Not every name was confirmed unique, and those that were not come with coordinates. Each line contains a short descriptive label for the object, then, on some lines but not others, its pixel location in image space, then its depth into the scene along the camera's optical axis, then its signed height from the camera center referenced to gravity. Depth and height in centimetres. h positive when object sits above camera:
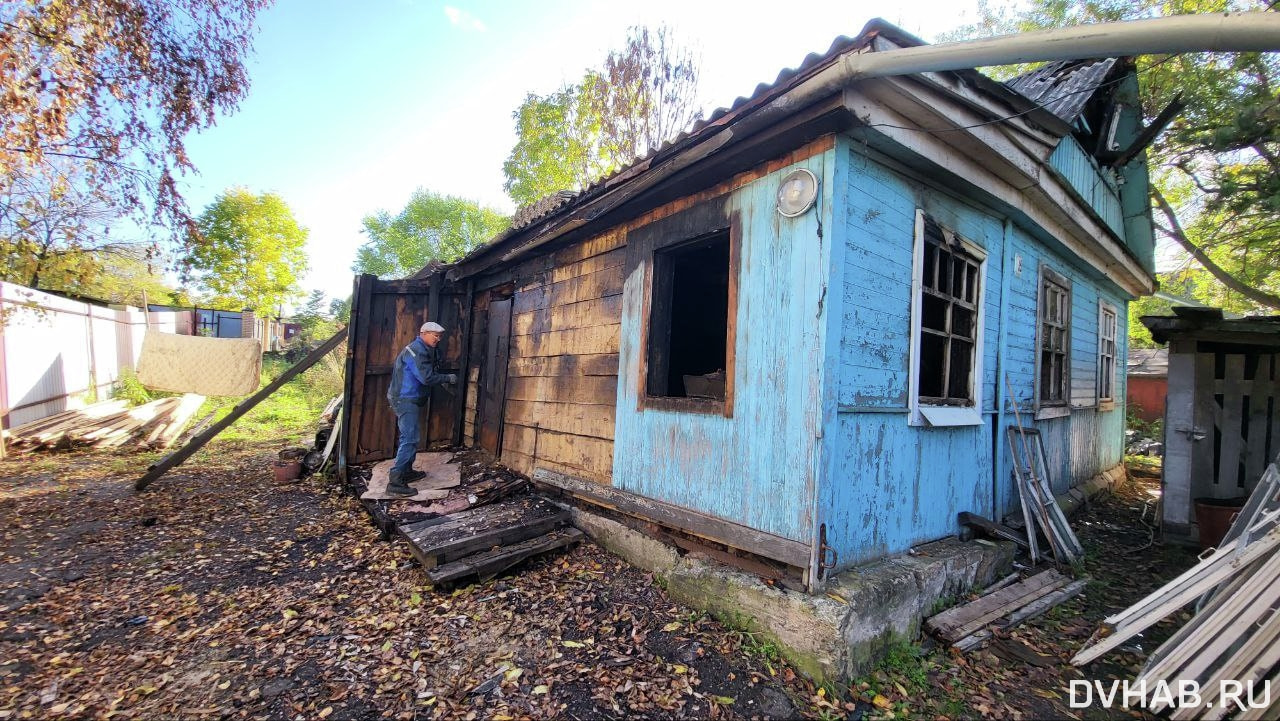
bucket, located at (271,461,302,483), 671 -176
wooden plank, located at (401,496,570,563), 383 -154
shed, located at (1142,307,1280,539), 508 -25
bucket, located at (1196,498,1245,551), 477 -133
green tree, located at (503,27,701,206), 1471 +855
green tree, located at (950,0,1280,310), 651 +400
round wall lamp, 296 +117
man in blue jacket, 548 -42
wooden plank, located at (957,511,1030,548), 401 -127
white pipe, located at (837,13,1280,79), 150 +129
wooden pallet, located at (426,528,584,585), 365 -168
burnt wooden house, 292 +44
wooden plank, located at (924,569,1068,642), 320 -168
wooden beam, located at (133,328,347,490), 597 -102
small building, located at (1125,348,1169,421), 1502 -1
